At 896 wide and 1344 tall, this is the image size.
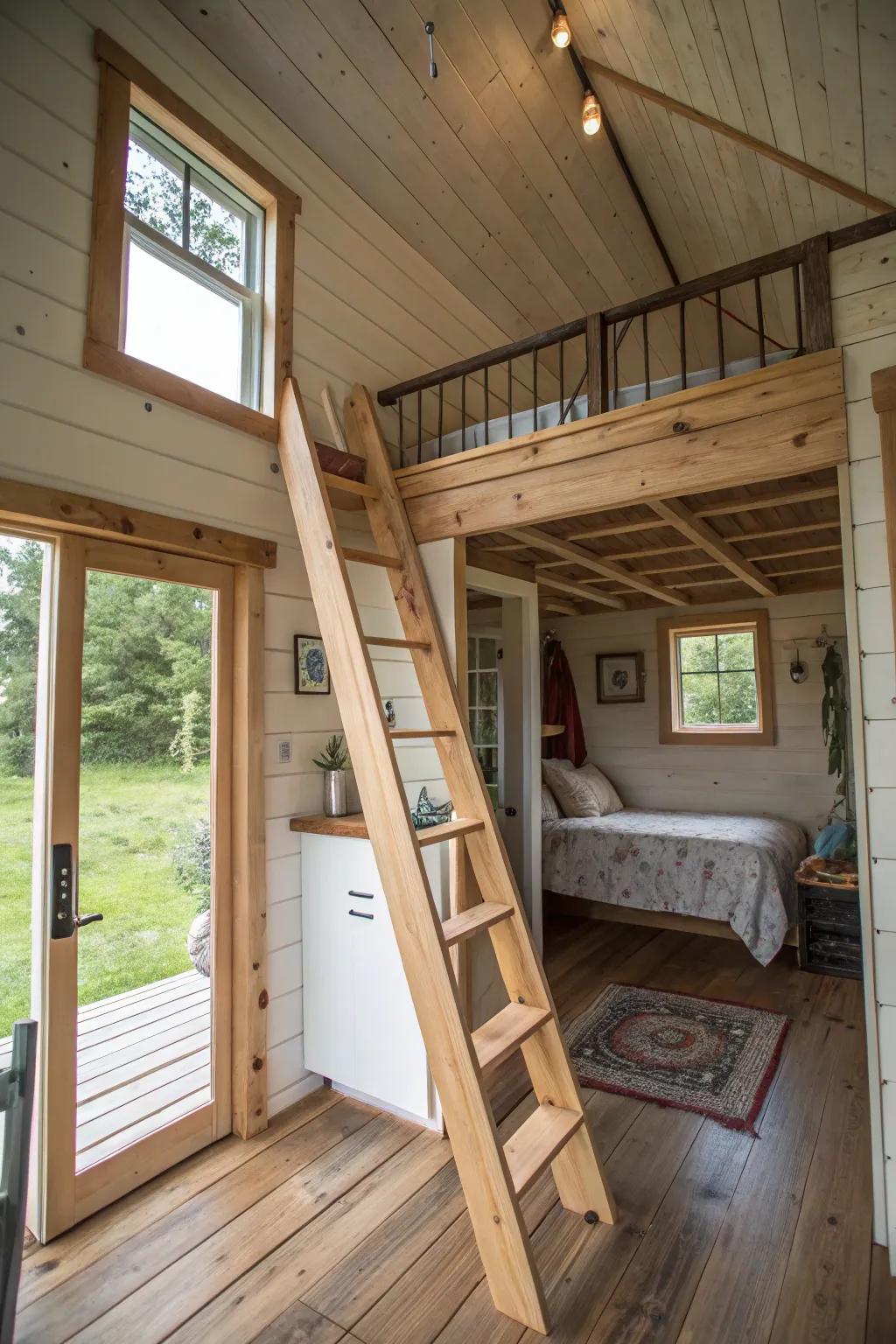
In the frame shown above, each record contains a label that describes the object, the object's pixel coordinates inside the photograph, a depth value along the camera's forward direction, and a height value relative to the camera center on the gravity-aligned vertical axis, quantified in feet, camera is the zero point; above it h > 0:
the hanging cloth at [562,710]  19.06 +0.09
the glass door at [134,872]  6.83 -1.74
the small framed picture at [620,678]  19.38 +0.98
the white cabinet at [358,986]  8.25 -3.40
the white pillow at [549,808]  16.69 -2.32
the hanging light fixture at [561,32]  10.05 +10.00
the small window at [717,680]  17.74 +0.88
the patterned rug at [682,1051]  8.99 -4.99
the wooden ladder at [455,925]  5.75 -2.10
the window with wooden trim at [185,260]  7.23 +5.49
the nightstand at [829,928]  12.91 -4.15
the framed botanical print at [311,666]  9.22 +0.66
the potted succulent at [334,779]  9.10 -0.87
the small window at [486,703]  13.87 +0.23
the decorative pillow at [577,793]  17.17 -2.02
